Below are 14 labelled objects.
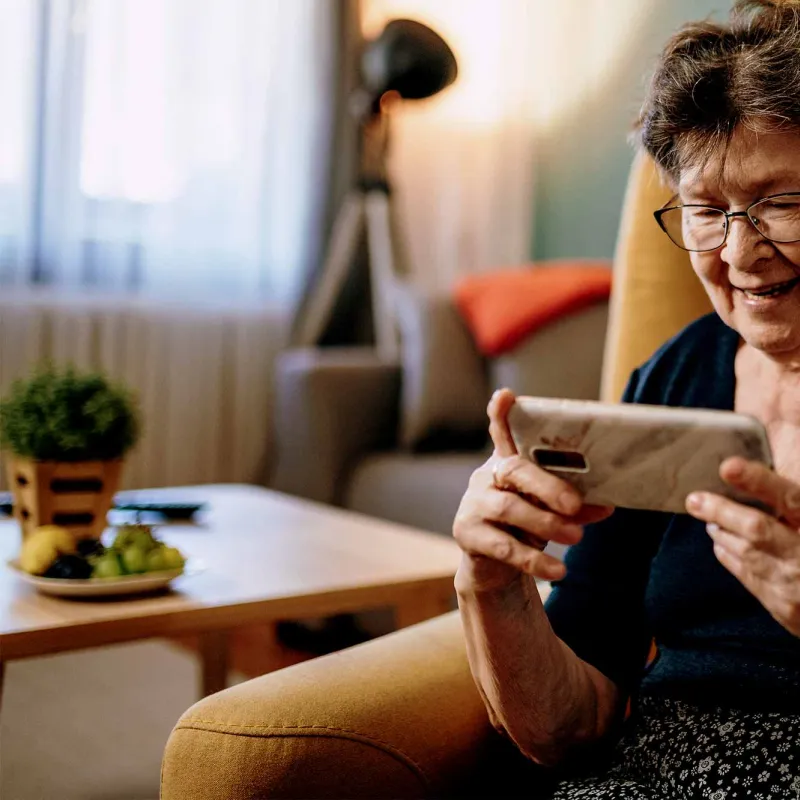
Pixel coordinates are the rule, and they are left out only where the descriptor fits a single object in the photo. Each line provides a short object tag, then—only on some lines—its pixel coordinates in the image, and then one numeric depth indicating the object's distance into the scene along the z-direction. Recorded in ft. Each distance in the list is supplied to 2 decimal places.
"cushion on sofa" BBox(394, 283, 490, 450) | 8.57
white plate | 3.80
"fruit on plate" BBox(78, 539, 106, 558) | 4.07
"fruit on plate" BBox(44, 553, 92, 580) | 3.90
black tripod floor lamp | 8.76
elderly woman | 2.54
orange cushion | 8.50
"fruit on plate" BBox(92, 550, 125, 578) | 3.91
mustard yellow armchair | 2.58
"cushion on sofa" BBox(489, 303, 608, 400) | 8.34
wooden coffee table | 3.63
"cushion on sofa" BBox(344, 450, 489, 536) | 7.42
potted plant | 4.37
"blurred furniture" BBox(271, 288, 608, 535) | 8.41
